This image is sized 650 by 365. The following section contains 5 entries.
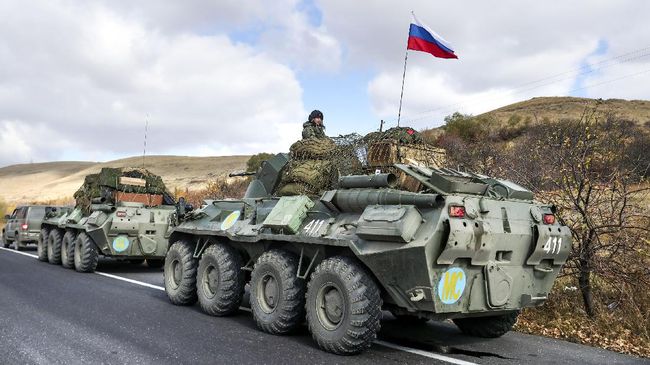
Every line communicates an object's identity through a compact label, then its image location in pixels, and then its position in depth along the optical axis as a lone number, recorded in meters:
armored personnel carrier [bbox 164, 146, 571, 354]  5.51
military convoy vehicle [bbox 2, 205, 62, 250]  20.30
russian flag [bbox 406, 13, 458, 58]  8.65
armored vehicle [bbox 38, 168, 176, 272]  13.26
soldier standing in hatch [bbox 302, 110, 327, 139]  8.85
